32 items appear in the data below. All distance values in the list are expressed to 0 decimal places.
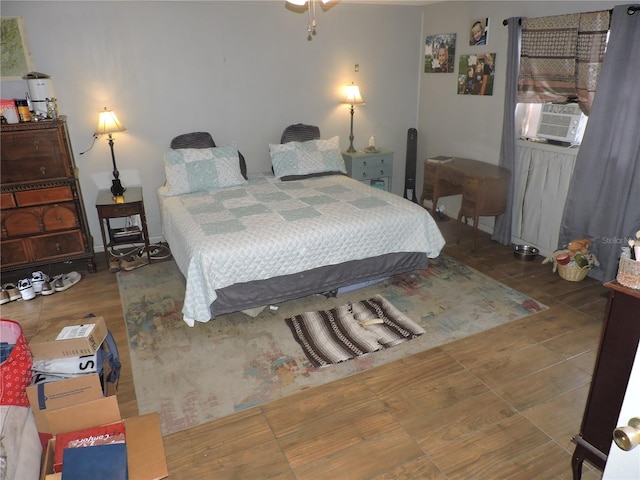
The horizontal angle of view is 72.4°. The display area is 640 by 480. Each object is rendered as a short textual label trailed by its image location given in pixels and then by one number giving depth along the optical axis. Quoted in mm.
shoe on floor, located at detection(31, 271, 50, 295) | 3537
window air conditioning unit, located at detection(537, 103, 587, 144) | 3678
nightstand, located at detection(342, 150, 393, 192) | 4918
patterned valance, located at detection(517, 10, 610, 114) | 3254
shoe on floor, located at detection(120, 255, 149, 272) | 3973
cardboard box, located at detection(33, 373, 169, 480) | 1838
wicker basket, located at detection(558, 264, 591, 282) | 3498
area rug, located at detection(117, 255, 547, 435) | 2430
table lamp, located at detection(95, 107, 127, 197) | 3855
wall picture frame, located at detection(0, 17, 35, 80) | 3619
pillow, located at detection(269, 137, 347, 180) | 4344
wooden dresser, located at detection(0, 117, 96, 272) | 3443
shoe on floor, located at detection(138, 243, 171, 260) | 4223
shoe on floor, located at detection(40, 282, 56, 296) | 3544
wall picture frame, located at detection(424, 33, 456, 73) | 4742
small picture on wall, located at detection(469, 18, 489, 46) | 4246
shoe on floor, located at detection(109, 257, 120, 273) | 3938
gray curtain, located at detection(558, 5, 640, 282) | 3020
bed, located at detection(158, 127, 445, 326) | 2850
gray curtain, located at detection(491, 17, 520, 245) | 3889
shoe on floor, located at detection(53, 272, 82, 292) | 3613
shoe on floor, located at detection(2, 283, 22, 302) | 3479
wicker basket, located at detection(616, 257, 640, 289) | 1472
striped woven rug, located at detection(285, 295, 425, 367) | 2770
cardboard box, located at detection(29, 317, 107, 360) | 2123
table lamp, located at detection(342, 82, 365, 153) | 4863
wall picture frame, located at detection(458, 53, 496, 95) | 4280
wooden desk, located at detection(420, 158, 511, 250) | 4008
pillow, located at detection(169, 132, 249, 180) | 4324
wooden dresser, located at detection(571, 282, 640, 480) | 1497
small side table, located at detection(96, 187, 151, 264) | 3824
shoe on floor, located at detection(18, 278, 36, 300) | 3469
